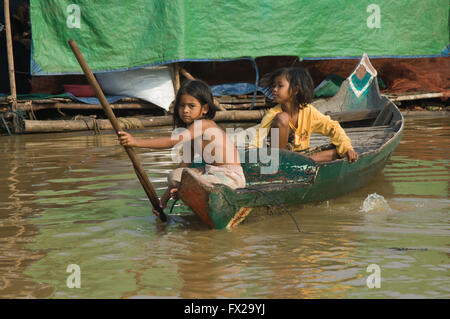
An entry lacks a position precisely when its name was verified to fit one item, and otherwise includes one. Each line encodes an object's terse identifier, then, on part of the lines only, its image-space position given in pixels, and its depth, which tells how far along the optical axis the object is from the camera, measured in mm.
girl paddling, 6930
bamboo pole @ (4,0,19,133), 15648
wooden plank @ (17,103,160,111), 16641
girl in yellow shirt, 8703
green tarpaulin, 16453
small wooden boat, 6512
